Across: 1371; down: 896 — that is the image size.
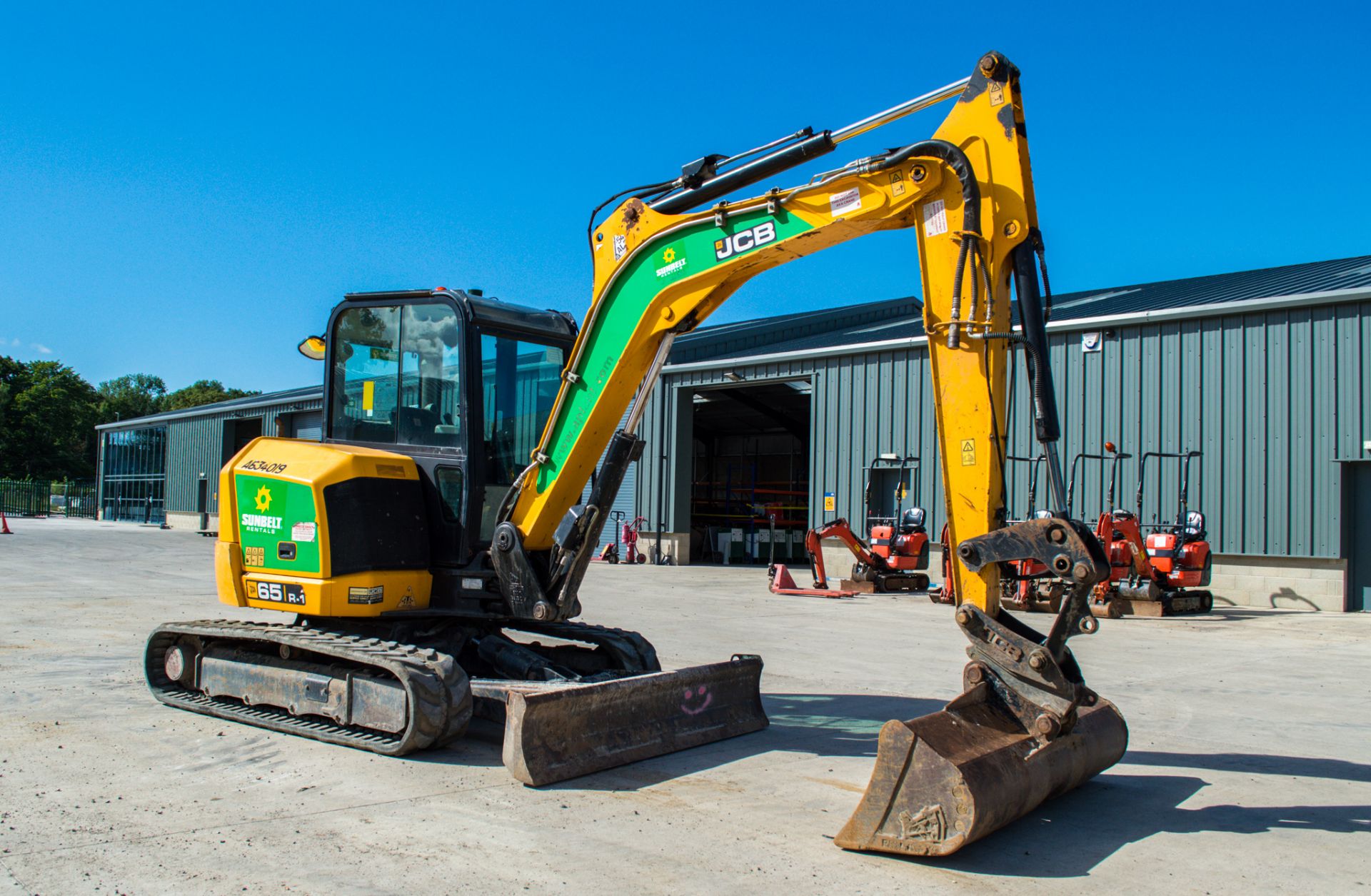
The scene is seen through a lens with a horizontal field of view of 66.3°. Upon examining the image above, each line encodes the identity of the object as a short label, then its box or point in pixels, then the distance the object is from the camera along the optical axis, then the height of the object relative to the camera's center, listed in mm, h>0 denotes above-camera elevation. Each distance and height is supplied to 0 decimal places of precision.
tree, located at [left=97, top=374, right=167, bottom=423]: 109938 +9132
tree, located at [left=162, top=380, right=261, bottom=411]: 110312 +8671
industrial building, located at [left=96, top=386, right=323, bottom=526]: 43219 +1087
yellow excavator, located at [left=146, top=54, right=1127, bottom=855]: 4980 -246
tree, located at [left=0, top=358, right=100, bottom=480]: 74750 +4029
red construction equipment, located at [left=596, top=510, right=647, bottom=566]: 27297 -1819
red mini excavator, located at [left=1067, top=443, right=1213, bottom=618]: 16562 -1415
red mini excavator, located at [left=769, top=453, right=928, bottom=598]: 20531 -1542
